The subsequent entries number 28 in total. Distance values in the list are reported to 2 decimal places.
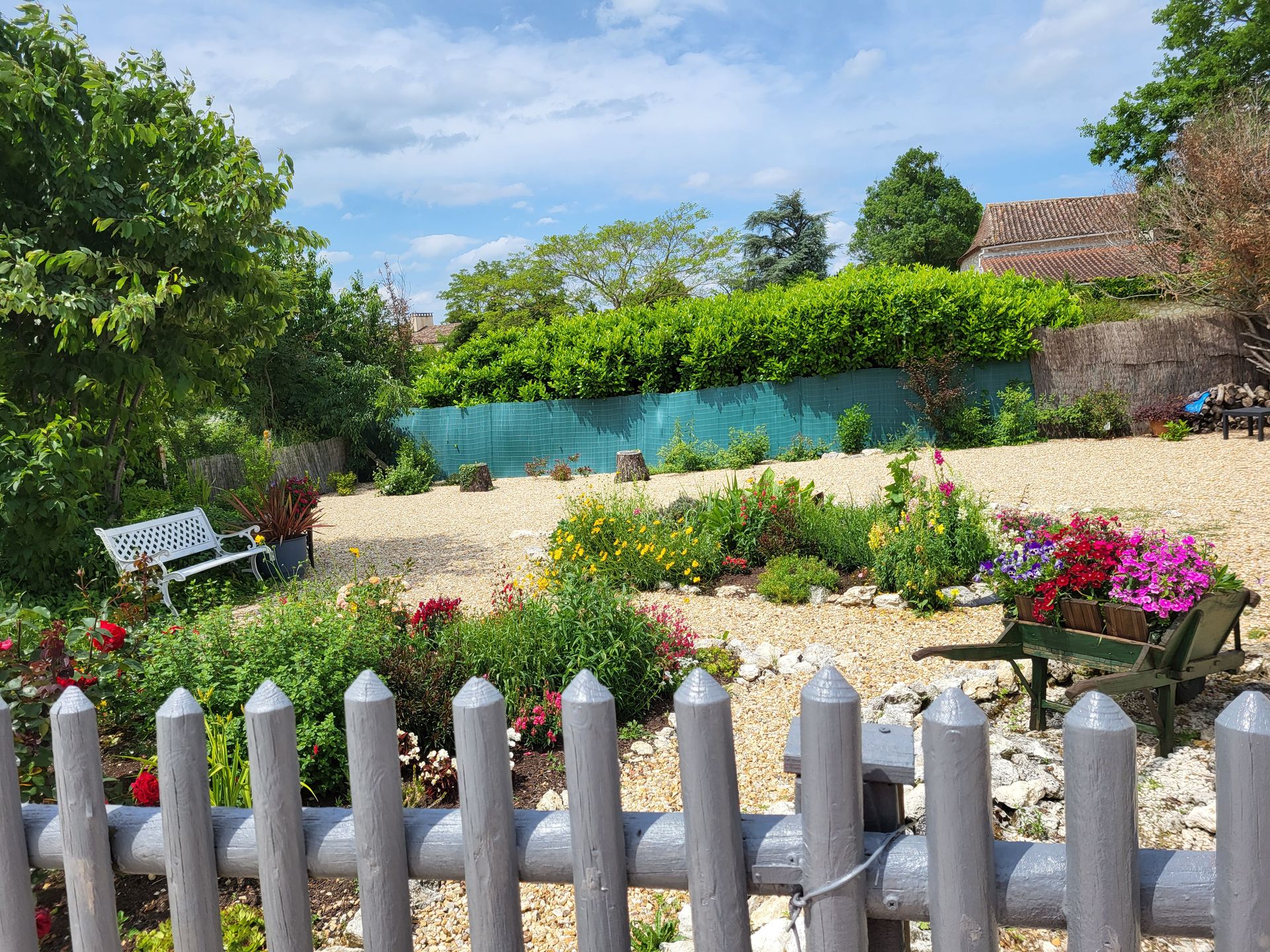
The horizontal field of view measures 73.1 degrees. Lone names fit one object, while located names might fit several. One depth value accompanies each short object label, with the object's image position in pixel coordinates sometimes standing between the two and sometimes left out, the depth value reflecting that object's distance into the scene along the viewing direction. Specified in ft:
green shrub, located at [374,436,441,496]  50.47
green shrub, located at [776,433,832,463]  48.11
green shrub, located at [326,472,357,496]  51.96
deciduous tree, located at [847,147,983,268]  125.70
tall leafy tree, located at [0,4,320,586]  20.53
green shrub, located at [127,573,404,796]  10.78
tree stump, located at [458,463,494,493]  49.19
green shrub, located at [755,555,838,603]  19.62
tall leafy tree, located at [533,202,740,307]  103.40
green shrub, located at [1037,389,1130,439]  45.68
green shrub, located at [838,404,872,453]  48.11
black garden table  38.58
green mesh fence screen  49.19
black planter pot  26.43
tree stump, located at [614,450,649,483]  45.06
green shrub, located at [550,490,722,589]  21.07
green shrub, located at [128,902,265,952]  7.68
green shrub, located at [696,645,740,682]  14.82
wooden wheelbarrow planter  10.46
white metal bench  21.56
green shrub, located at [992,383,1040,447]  46.70
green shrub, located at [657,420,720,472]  48.55
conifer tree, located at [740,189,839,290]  100.94
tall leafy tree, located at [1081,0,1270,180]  64.39
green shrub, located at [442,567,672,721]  12.99
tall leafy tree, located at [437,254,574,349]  103.91
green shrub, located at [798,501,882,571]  21.06
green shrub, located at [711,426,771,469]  47.83
